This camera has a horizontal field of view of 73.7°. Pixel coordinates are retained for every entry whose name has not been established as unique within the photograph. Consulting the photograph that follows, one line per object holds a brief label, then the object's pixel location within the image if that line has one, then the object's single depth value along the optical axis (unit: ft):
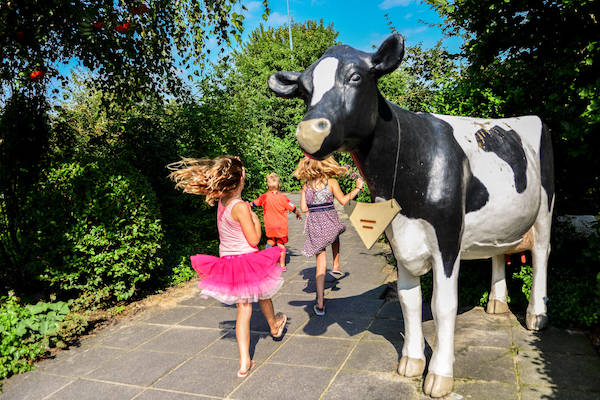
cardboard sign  9.31
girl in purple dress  16.98
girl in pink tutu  11.60
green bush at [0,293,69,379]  12.82
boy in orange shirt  22.22
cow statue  8.29
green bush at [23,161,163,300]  17.74
